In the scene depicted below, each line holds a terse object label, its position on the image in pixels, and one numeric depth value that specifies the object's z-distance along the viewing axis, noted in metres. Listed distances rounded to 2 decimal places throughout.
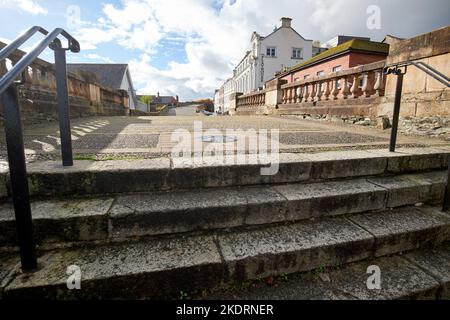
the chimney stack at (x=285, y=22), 31.08
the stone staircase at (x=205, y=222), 1.41
